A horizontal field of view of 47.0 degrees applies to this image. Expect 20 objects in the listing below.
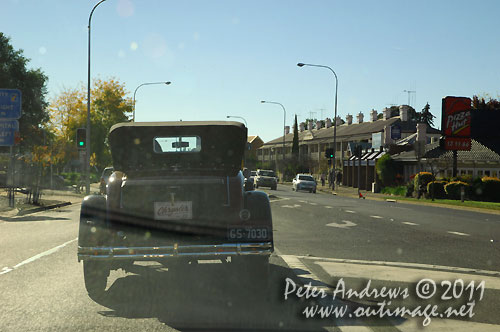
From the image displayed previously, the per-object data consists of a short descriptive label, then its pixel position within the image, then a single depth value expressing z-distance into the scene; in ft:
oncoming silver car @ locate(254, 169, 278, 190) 159.63
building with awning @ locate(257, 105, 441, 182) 217.77
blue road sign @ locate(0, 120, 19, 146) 75.97
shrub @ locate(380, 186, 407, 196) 142.72
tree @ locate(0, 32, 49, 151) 145.48
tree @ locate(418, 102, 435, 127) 398.50
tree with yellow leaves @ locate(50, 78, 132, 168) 192.85
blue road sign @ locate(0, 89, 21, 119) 75.15
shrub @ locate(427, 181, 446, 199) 120.98
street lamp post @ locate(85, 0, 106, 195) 105.19
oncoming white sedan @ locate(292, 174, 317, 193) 154.51
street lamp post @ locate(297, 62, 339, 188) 152.46
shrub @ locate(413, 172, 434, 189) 125.80
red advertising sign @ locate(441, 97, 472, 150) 123.65
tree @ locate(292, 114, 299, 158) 336.57
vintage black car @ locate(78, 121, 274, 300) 20.93
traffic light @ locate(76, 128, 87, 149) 97.91
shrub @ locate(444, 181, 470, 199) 114.32
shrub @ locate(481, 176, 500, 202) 111.24
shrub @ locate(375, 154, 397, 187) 171.22
